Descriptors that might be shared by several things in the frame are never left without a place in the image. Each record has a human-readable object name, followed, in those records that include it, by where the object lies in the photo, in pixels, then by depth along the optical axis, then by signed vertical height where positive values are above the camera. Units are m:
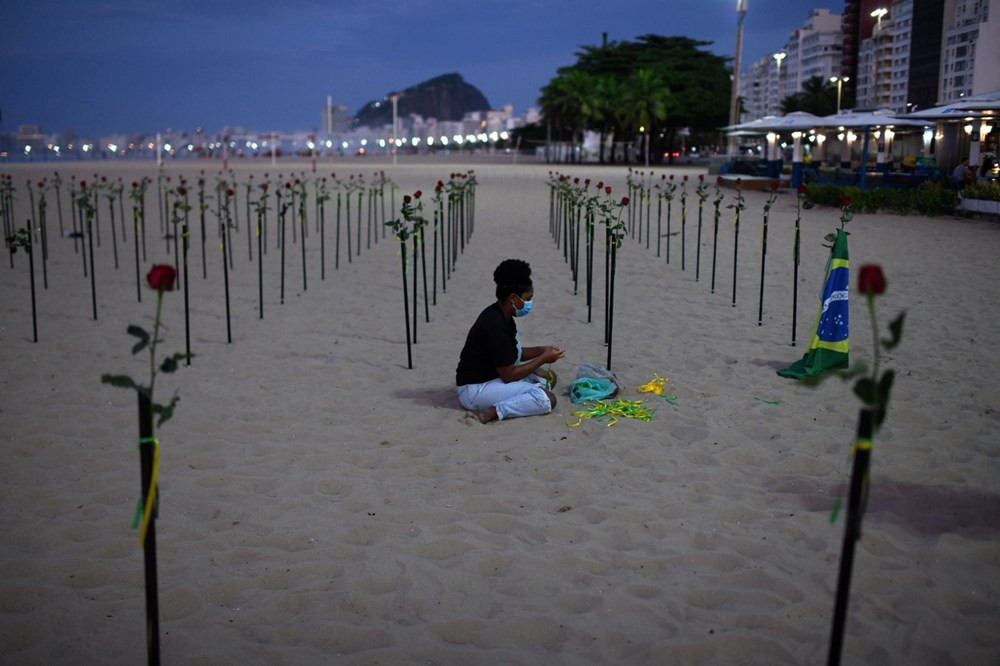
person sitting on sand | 5.31 -1.06
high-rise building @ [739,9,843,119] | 129.00 +21.84
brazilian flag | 5.96 -0.85
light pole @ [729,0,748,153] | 35.19 +5.63
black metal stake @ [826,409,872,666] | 2.12 -0.77
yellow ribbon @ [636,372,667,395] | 5.95 -1.31
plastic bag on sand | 5.66 -1.25
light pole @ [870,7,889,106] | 79.59 +14.71
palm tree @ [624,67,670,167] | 52.62 +5.61
